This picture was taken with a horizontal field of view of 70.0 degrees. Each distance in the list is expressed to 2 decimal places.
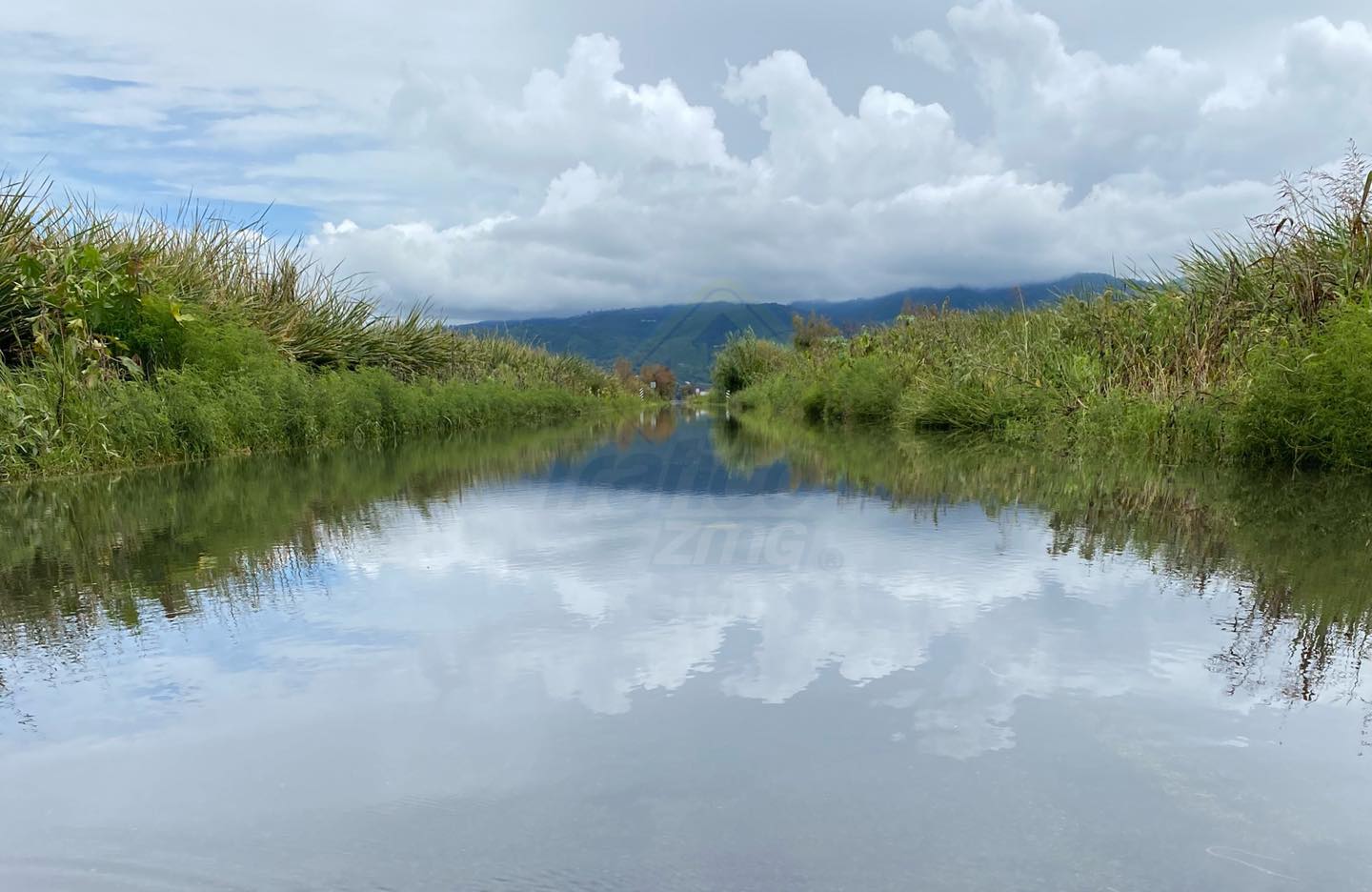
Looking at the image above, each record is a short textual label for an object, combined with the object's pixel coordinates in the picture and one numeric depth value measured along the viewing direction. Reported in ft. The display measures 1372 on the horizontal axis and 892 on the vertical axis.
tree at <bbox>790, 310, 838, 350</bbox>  144.32
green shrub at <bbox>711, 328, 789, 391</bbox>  152.60
